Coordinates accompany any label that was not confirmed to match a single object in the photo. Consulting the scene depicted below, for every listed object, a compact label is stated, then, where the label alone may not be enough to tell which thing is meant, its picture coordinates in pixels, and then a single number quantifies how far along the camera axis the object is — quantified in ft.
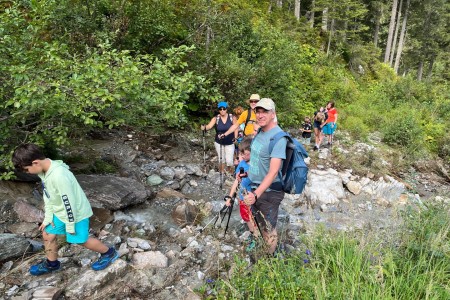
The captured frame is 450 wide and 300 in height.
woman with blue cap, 23.73
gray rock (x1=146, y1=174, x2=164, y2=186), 24.12
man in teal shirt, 11.67
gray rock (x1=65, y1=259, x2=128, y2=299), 12.12
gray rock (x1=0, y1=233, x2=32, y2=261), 13.56
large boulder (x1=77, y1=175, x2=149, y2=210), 18.31
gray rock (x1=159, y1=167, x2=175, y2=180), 25.30
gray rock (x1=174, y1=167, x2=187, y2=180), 25.57
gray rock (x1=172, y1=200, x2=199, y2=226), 18.66
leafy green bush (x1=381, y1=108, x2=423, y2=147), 43.24
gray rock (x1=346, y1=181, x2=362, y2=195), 28.48
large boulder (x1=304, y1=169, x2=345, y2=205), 26.16
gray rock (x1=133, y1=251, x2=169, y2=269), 14.11
